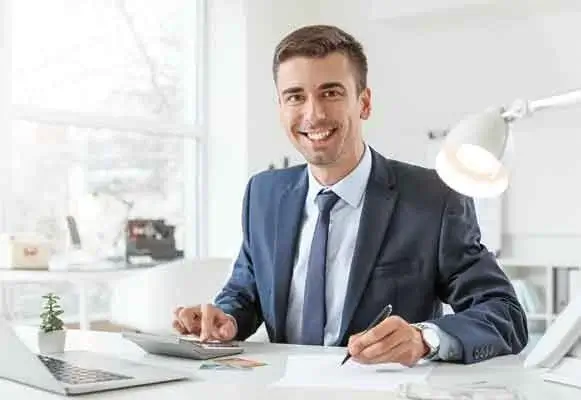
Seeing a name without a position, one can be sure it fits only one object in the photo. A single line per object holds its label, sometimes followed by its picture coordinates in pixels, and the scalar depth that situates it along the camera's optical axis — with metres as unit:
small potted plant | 1.75
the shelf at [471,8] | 3.99
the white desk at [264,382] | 1.46
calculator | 1.70
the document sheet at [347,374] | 1.52
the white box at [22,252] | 3.17
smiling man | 1.86
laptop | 1.47
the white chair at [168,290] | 2.35
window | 3.65
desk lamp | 1.46
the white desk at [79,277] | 3.10
